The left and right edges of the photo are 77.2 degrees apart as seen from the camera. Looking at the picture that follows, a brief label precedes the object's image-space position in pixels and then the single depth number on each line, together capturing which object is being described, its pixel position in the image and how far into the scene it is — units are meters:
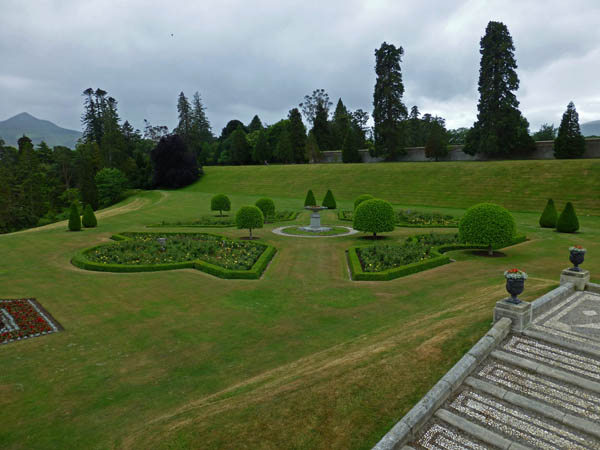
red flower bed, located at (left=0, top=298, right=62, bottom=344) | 11.17
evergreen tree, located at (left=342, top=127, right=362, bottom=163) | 73.12
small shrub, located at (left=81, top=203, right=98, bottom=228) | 32.41
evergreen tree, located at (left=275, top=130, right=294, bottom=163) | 80.50
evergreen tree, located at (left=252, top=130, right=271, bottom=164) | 86.50
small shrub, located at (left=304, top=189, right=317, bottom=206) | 39.02
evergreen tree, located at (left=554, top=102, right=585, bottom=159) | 48.78
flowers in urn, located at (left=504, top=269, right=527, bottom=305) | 8.07
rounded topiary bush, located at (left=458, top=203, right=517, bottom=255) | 18.16
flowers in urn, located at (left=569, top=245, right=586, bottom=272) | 10.44
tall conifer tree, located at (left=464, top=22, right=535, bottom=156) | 51.25
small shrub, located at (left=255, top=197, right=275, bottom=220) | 32.91
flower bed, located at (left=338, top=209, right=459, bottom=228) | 29.36
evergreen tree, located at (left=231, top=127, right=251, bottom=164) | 89.75
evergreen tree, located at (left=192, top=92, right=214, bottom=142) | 118.75
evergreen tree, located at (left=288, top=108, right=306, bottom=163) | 79.19
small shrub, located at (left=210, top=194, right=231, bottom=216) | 37.75
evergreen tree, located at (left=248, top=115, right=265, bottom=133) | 110.56
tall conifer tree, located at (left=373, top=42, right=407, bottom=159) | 62.38
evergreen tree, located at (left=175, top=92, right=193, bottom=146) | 99.56
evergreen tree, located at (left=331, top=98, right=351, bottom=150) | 89.69
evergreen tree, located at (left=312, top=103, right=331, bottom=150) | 87.69
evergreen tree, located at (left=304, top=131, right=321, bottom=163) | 80.50
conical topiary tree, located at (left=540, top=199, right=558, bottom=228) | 26.84
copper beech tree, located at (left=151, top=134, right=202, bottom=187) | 70.06
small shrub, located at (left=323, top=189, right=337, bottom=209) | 41.59
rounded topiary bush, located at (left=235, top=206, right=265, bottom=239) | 24.44
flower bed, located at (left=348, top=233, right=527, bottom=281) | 16.25
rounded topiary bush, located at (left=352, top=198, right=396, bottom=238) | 23.39
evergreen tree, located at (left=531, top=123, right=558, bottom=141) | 88.23
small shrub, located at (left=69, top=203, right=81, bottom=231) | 30.59
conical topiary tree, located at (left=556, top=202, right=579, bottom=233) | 25.00
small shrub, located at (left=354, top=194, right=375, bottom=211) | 34.03
